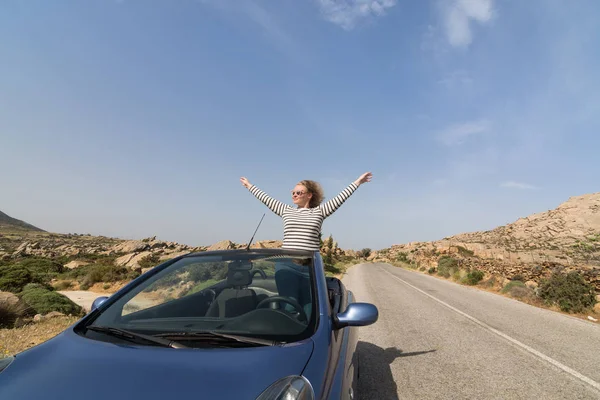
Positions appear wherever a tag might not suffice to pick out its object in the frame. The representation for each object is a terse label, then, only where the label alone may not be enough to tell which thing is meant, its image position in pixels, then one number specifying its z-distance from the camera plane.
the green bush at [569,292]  10.58
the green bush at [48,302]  8.65
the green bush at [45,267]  23.58
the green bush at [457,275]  22.62
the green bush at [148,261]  26.66
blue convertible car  1.47
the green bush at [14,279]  13.89
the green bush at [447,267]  26.76
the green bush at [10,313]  7.01
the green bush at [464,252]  43.98
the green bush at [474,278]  19.80
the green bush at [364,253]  107.68
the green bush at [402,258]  58.53
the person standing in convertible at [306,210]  4.25
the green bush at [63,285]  20.25
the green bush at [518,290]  13.40
